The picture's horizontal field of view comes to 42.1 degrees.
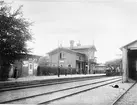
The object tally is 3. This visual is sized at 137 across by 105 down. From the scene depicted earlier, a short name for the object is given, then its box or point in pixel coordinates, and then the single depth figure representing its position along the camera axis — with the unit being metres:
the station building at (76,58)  42.59
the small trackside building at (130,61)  18.02
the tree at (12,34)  14.39
